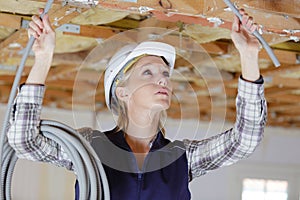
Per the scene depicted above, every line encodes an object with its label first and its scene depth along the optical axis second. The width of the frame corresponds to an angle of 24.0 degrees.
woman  2.03
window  9.04
